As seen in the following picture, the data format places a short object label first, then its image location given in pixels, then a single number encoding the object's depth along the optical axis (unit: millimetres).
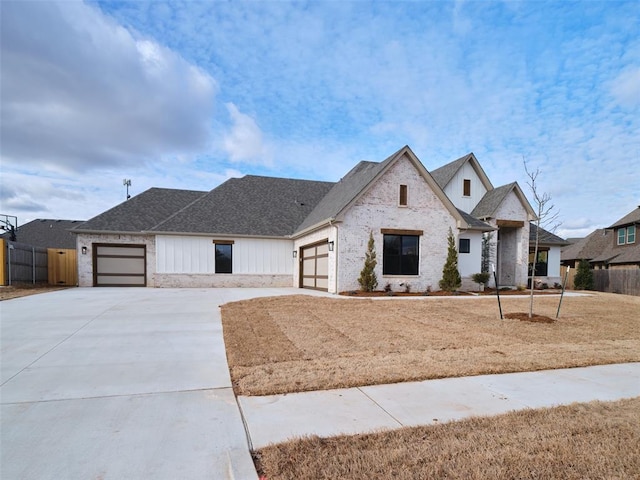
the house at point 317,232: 16641
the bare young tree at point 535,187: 10242
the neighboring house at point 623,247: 26970
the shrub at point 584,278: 24766
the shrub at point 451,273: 17078
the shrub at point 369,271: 16000
